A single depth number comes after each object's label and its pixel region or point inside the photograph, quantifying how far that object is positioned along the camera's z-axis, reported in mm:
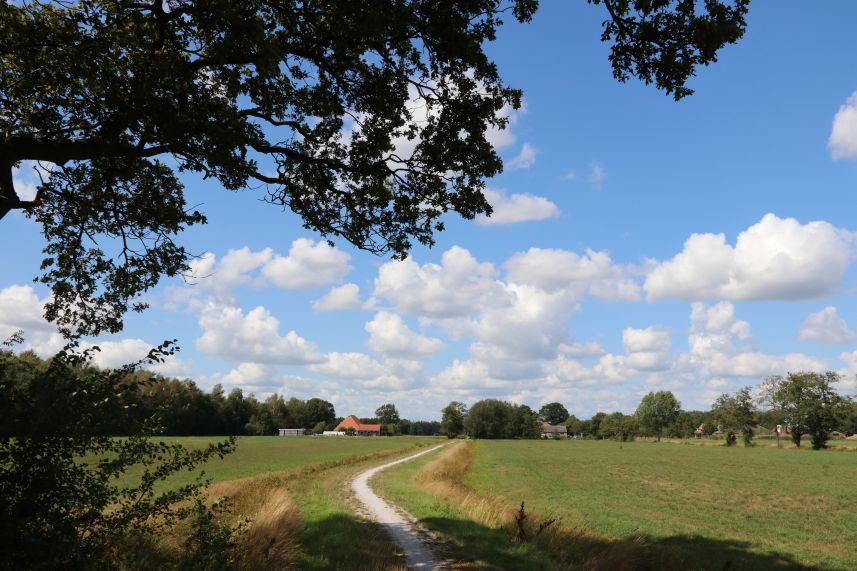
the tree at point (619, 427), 171250
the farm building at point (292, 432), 184375
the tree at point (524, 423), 166750
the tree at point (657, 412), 172500
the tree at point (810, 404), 99375
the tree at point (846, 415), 96938
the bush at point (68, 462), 5543
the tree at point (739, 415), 114188
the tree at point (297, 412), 189162
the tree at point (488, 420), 159000
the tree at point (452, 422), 166250
